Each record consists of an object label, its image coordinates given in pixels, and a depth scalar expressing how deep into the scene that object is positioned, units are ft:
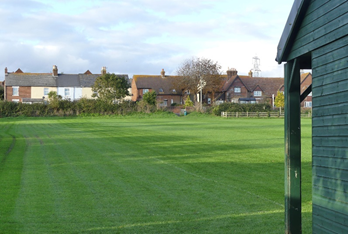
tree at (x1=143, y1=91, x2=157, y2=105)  239.21
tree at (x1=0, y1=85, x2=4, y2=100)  317.42
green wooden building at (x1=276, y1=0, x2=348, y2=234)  20.22
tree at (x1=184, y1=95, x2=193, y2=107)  271.55
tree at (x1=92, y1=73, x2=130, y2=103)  249.55
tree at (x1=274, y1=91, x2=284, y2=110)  260.62
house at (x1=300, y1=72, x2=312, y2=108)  301.63
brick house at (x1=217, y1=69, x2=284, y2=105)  325.21
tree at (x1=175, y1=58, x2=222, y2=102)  303.89
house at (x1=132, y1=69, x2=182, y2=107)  320.70
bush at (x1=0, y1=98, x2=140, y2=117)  215.72
